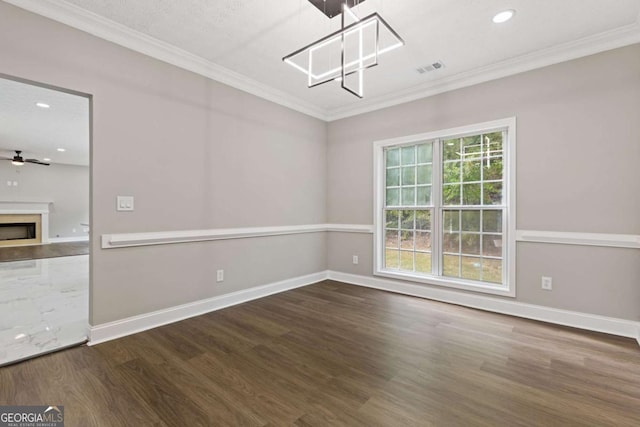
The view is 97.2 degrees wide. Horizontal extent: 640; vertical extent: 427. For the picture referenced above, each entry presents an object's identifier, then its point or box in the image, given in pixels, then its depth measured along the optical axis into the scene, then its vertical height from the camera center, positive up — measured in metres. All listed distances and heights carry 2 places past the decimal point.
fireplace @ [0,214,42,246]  8.75 -0.51
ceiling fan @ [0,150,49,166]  7.80 +1.57
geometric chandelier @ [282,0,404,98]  1.97 +1.75
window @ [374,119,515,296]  3.35 +0.10
